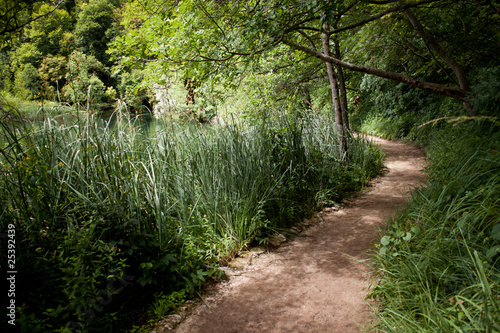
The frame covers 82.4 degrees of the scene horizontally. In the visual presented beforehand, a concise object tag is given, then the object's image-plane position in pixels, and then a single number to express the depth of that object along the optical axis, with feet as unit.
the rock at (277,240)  10.55
